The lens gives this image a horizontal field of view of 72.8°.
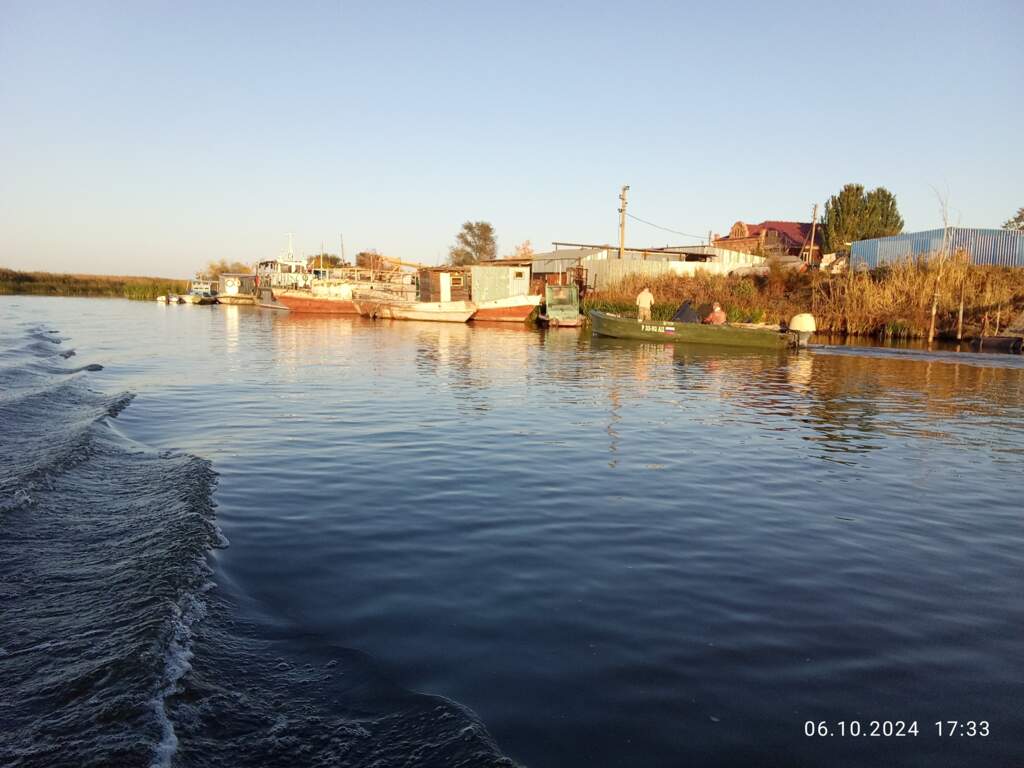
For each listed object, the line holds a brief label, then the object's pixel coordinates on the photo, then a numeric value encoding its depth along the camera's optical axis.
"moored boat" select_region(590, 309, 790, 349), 26.70
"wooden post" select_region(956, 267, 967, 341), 31.55
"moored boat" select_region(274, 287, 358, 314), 50.44
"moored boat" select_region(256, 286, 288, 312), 63.77
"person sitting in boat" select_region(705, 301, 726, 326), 27.69
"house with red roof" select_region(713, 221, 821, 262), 57.00
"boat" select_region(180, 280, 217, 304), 70.62
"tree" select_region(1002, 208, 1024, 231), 49.20
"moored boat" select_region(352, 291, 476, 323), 42.47
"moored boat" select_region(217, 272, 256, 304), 70.94
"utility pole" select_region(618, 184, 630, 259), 41.06
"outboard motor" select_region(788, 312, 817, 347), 26.61
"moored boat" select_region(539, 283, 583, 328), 39.00
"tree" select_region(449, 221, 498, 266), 88.31
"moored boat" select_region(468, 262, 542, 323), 41.00
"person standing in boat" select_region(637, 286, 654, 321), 31.02
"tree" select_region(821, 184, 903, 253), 51.56
